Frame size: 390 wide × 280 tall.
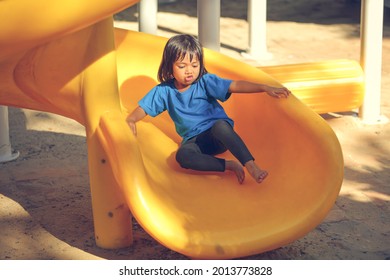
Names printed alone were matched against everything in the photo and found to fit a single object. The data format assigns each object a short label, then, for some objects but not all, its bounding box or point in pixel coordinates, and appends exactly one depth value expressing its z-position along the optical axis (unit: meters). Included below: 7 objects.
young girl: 6.24
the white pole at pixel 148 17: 10.55
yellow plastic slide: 5.47
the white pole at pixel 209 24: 9.25
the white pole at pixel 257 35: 12.16
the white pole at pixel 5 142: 8.26
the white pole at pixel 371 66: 9.21
